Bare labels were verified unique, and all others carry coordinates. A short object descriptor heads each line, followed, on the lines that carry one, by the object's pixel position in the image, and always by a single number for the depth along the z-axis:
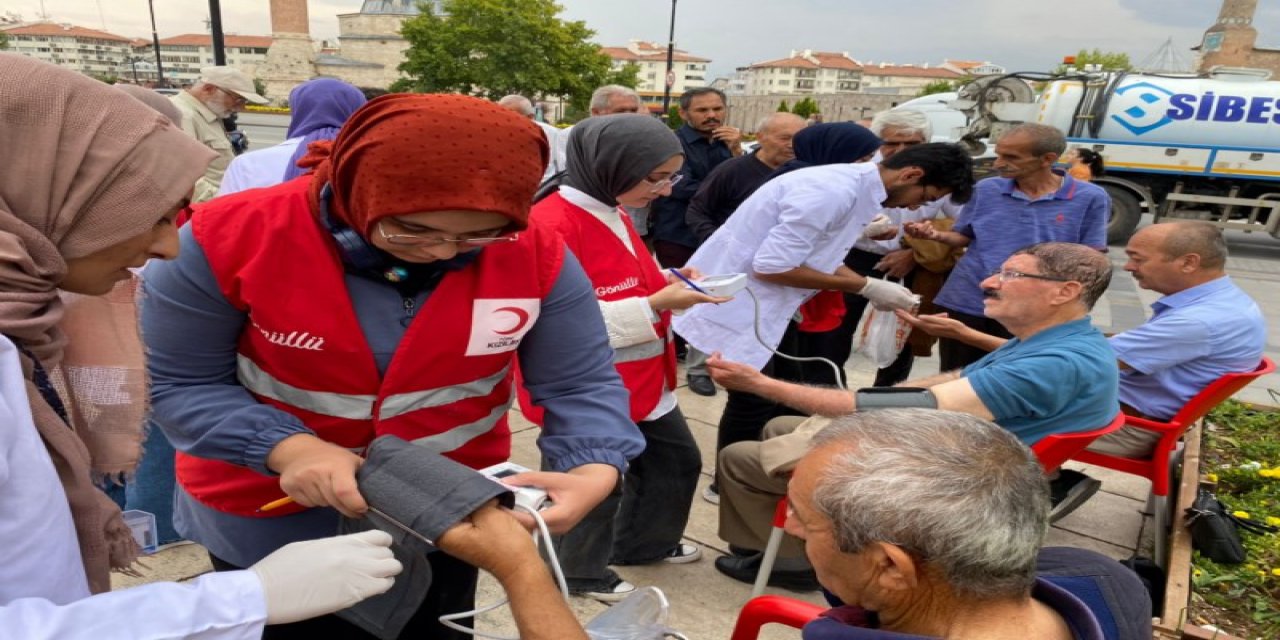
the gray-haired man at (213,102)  5.12
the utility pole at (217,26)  8.47
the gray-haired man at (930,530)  1.11
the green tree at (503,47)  46.31
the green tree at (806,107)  33.91
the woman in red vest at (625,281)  2.35
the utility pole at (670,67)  24.20
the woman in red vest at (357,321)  1.18
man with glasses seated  2.27
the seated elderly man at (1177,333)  2.96
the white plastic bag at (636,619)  1.25
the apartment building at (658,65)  113.44
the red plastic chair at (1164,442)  2.91
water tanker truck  11.16
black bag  2.73
